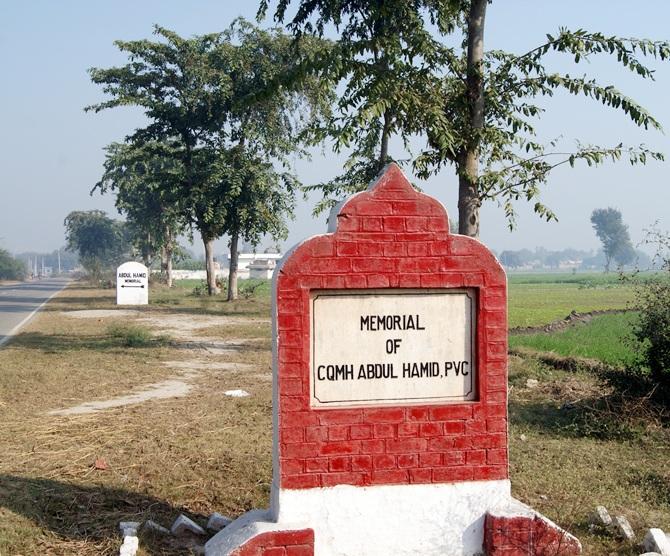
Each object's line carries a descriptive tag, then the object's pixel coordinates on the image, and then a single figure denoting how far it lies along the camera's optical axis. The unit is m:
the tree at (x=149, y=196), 30.48
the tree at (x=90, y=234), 82.75
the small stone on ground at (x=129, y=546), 4.81
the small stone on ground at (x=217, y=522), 5.45
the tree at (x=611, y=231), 164.88
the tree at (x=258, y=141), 27.94
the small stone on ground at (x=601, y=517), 5.32
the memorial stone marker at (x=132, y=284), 32.84
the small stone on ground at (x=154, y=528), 5.29
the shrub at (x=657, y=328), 8.35
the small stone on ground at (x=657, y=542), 4.70
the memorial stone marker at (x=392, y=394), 4.61
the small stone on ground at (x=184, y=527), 5.30
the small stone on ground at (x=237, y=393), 10.58
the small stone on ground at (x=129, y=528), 5.14
